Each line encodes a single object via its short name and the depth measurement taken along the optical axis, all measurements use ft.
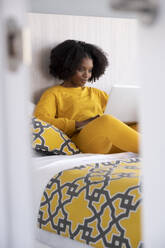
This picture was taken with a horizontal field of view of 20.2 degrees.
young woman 8.11
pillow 6.97
